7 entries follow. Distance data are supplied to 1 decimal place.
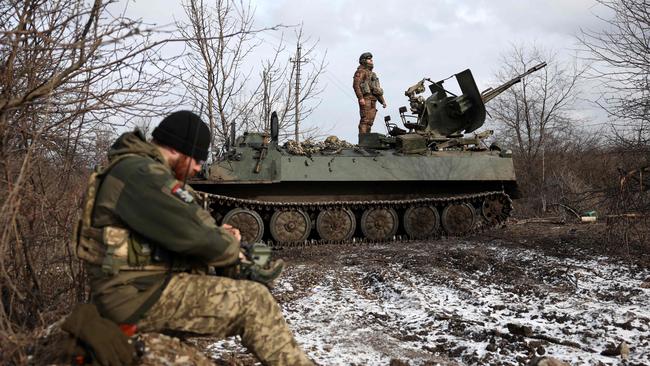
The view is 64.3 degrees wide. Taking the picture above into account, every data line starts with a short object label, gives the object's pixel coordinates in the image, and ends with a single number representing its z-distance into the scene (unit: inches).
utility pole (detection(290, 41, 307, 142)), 673.2
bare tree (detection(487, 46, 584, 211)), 1003.1
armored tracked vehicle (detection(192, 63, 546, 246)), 408.2
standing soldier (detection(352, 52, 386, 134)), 508.4
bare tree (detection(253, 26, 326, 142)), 625.8
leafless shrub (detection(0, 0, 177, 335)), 123.4
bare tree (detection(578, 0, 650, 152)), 317.4
